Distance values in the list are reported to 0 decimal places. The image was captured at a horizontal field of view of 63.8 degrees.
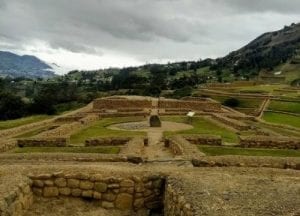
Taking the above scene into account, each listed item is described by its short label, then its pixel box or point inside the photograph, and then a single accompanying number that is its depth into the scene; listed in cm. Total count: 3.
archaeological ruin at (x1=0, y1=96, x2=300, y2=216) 452
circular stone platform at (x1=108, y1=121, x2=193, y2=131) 1476
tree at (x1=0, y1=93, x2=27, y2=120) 3001
